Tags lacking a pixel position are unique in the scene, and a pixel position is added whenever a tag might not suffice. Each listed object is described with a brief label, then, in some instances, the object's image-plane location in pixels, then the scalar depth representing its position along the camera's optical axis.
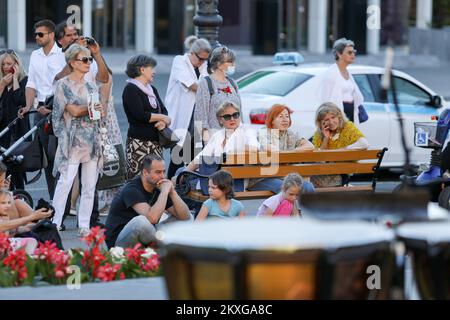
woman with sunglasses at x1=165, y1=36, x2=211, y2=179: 23.58
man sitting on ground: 17.56
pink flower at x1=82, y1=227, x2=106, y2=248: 13.87
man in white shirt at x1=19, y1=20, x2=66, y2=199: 23.41
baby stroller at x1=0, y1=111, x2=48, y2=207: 22.28
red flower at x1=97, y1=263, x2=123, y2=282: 13.06
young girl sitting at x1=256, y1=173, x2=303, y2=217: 17.95
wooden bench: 20.42
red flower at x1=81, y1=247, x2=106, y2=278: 13.35
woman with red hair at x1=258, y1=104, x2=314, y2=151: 21.47
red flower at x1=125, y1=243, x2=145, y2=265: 13.65
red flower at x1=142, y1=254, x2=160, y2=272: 13.30
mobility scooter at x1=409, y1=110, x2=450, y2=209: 19.78
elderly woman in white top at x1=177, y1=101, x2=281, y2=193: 20.75
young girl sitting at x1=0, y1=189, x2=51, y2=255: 16.32
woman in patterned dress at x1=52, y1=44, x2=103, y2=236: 20.59
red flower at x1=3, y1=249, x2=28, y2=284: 13.16
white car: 28.37
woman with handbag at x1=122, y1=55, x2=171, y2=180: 21.87
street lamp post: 28.33
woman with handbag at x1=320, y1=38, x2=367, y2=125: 25.09
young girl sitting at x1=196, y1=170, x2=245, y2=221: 17.58
